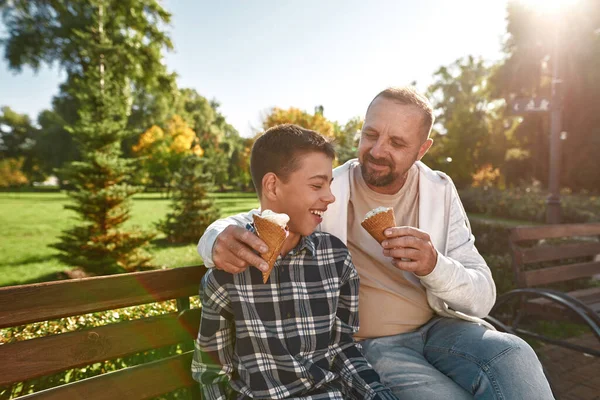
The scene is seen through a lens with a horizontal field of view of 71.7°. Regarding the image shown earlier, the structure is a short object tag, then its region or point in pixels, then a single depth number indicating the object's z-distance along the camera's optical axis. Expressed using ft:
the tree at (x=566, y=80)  87.20
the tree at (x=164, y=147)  151.94
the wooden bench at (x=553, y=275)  10.44
